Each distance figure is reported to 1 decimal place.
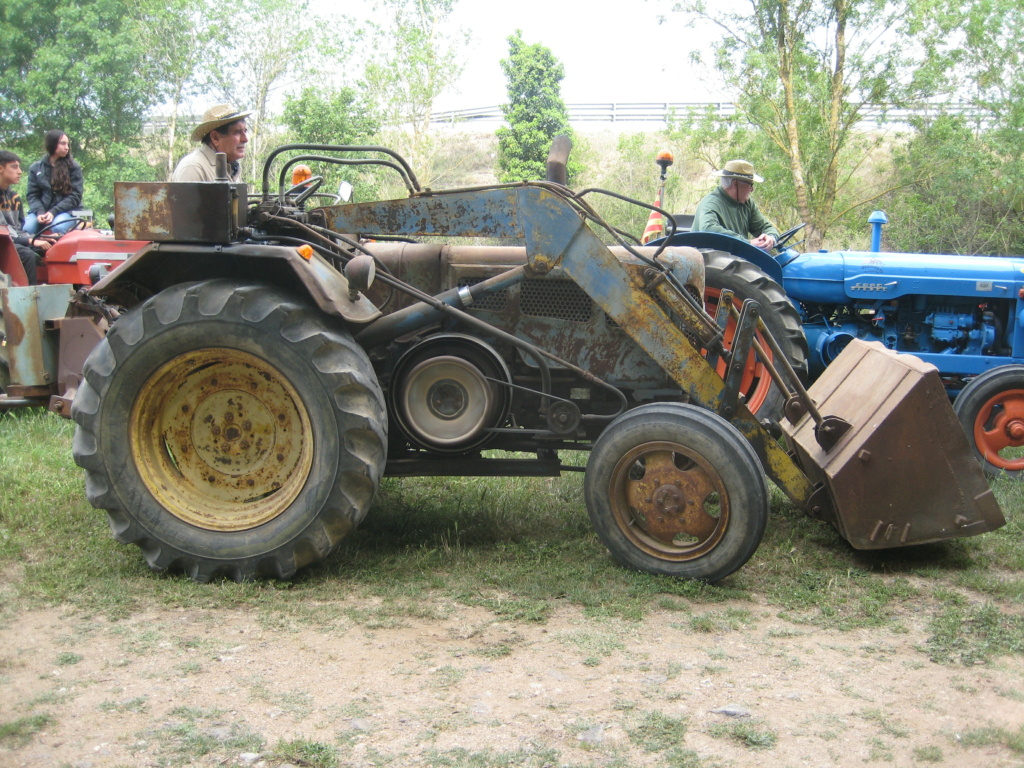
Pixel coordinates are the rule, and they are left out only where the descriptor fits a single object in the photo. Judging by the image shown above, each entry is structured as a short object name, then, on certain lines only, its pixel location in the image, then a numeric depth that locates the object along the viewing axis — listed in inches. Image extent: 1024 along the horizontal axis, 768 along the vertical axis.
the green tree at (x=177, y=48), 922.1
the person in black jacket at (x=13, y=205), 337.7
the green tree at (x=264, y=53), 921.5
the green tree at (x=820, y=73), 533.3
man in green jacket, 281.9
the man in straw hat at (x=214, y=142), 196.5
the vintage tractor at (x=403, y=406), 168.1
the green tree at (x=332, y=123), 757.3
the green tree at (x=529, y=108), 838.5
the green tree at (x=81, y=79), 894.4
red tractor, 275.9
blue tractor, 255.8
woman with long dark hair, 364.2
